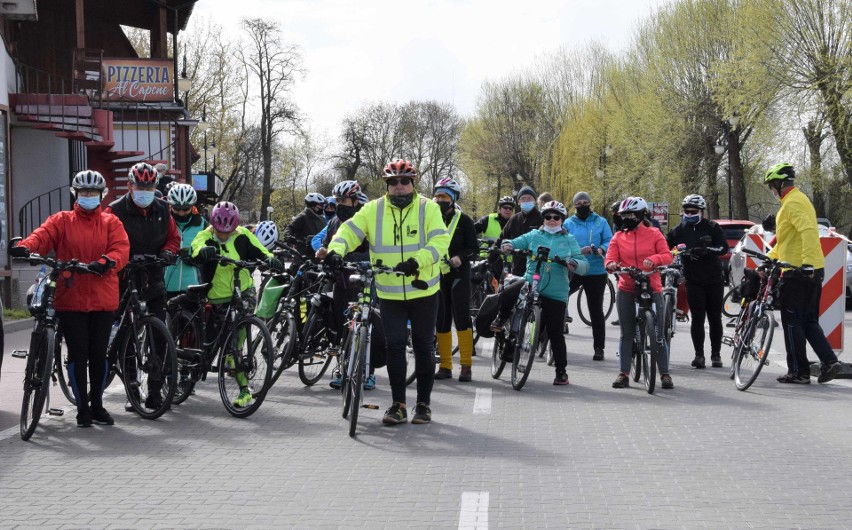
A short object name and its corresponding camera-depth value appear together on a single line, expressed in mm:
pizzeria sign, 31344
